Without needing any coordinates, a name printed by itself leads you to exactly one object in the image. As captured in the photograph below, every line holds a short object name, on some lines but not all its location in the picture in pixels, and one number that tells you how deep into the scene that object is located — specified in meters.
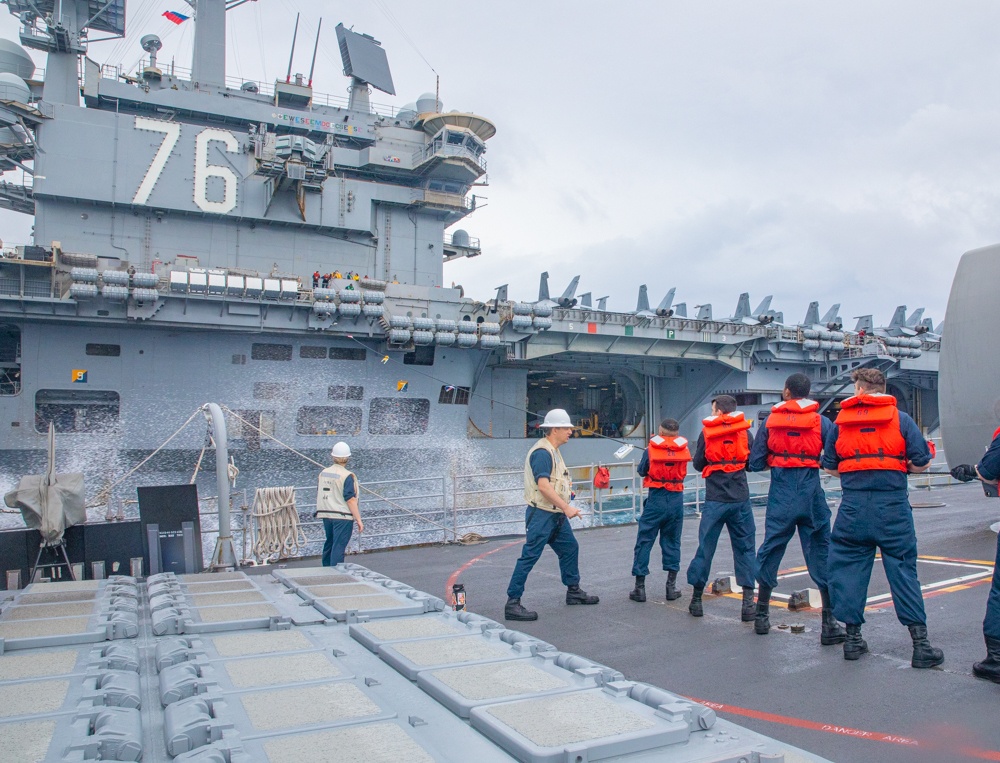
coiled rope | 9.59
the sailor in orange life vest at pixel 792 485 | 5.17
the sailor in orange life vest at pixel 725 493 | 5.73
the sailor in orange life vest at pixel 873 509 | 4.30
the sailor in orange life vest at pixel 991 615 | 3.91
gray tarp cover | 5.43
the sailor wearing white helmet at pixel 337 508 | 6.96
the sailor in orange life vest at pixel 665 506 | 6.46
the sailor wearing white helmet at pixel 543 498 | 5.82
